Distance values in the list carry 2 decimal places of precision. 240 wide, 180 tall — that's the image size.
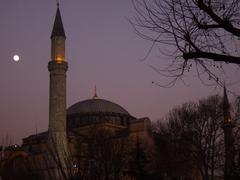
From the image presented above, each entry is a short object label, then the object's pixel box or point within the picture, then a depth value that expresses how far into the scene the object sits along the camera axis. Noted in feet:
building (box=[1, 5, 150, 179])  135.85
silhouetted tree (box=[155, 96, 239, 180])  101.45
